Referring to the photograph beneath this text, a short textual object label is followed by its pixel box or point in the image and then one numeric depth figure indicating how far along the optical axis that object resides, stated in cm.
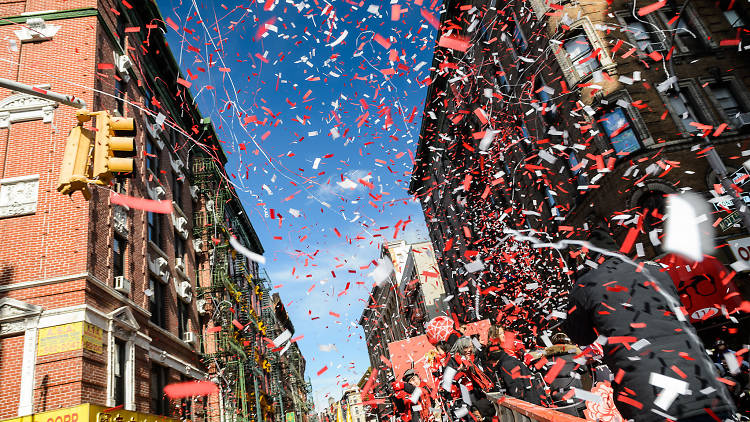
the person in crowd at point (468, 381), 690
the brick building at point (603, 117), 1420
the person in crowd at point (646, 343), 266
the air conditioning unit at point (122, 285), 1172
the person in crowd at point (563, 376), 597
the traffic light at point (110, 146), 476
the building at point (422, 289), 3944
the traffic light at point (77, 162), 453
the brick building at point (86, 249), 952
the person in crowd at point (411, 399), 1032
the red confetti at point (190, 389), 1445
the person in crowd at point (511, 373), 573
